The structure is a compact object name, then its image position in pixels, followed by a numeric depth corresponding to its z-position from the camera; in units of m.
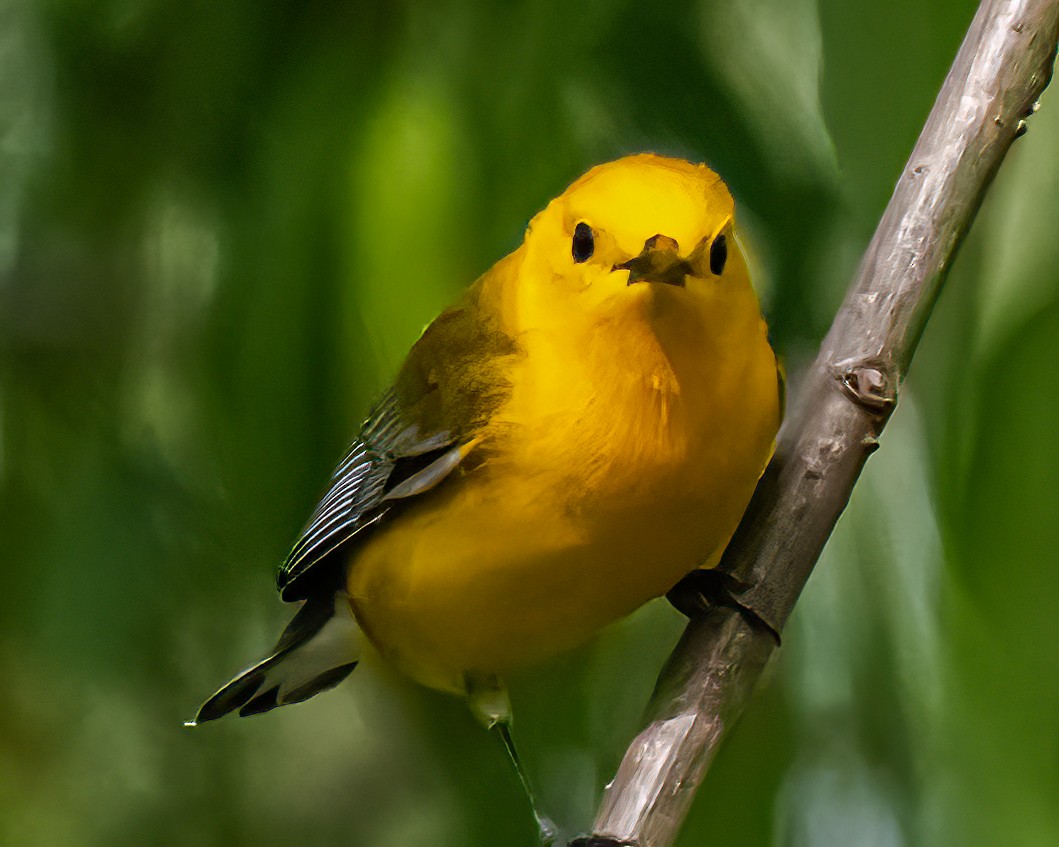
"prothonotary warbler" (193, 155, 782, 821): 1.83
